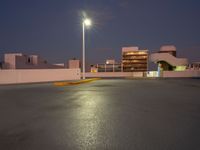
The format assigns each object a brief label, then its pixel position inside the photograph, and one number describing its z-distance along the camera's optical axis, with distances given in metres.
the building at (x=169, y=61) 44.66
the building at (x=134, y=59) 65.88
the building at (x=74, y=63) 51.04
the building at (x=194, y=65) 47.32
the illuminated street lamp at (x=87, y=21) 17.39
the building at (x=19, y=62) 29.47
